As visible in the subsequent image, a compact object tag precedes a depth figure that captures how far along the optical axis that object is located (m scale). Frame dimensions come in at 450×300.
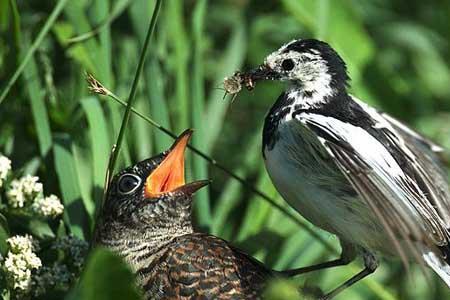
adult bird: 7.05
